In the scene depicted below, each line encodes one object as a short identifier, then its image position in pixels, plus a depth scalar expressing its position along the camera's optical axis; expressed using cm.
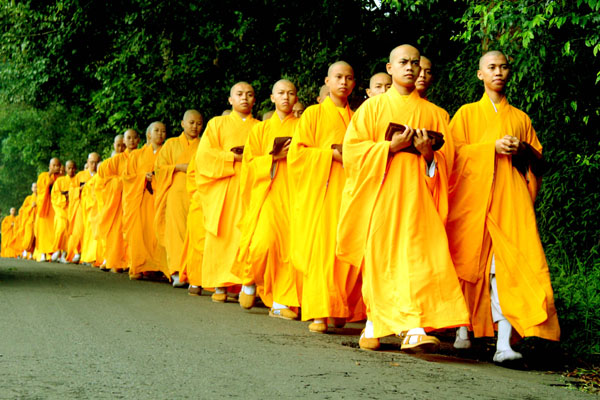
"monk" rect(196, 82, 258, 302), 1009
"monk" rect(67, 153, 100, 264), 1958
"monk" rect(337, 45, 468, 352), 602
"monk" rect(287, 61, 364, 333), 755
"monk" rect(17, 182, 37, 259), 2375
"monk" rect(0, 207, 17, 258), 3016
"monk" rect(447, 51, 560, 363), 631
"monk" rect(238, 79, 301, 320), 855
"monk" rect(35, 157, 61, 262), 2136
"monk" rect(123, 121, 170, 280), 1357
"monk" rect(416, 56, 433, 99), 791
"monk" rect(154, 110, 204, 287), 1226
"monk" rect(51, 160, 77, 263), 2069
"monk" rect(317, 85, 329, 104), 921
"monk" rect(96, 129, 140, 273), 1512
